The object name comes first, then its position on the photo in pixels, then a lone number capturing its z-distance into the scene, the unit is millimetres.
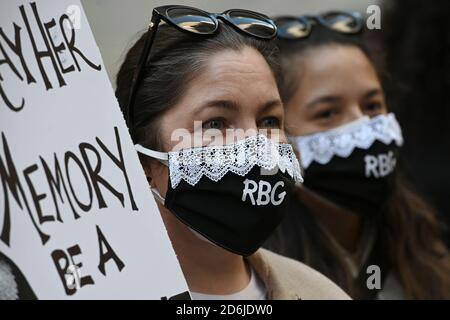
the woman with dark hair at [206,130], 4418
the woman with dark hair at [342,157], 6344
